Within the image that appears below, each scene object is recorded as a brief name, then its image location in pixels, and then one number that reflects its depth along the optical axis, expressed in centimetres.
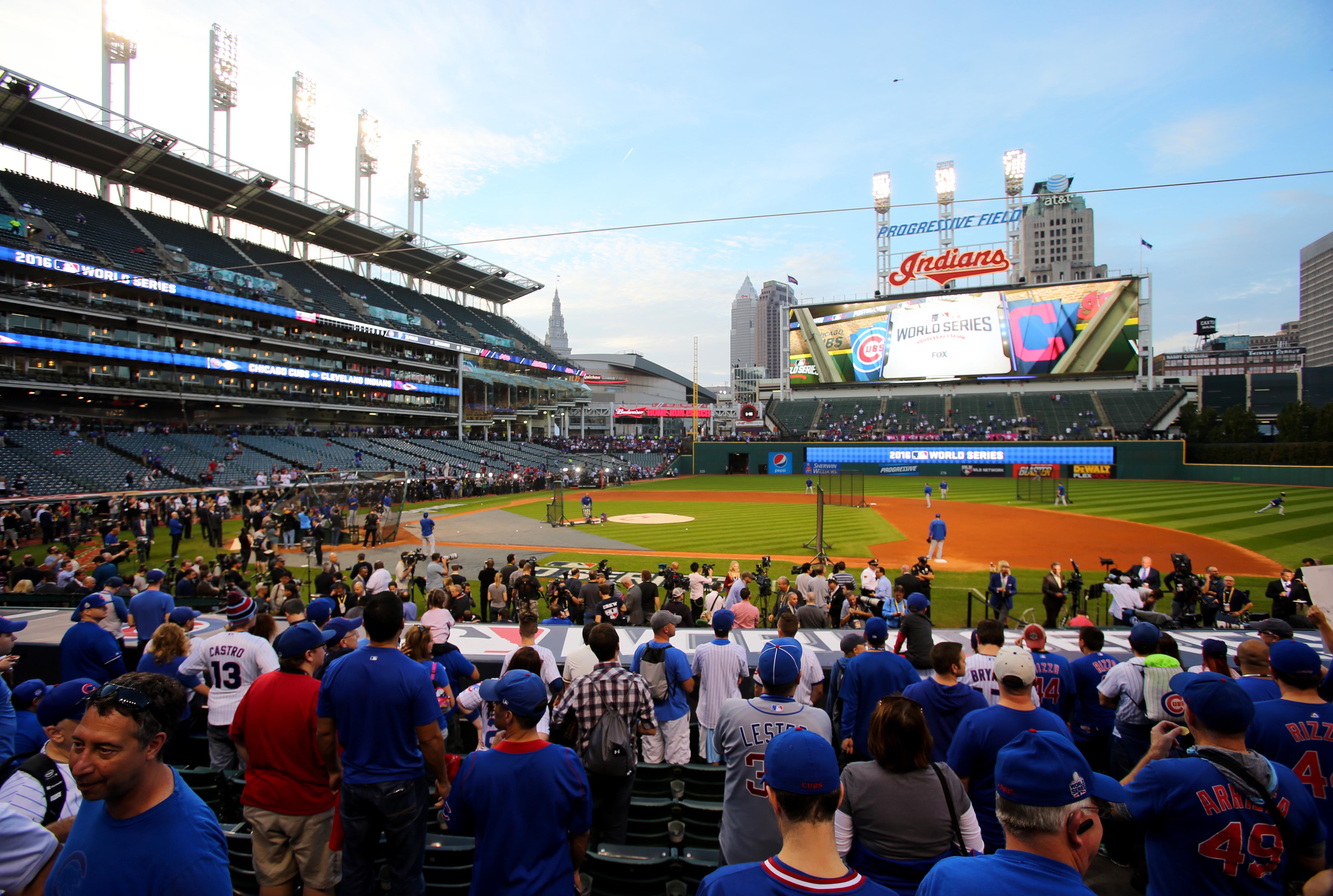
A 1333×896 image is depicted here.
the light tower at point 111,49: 4269
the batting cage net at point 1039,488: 3900
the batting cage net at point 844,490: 3675
